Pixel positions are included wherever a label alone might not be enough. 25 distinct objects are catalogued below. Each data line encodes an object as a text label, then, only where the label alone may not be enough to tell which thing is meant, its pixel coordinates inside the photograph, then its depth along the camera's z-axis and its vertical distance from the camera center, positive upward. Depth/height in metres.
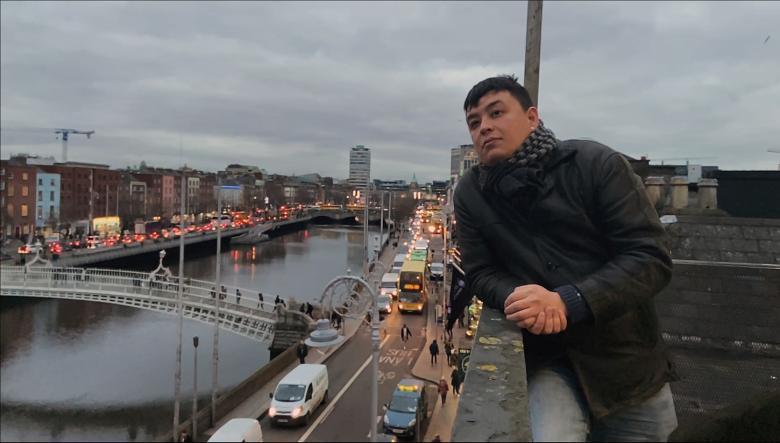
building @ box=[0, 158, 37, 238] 57.74 -0.64
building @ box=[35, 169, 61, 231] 61.69 -1.04
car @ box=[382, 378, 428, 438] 13.82 -5.54
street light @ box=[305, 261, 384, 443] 10.80 -2.73
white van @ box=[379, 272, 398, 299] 34.00 -5.35
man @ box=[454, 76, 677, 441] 2.14 -0.24
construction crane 123.44 +13.26
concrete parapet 1.57 -0.62
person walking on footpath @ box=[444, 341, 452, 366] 20.17 -5.49
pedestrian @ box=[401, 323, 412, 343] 24.22 -5.92
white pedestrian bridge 25.22 -5.13
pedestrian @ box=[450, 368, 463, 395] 15.22 -5.10
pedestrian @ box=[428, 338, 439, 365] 20.20 -5.42
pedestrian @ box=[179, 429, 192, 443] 15.71 -7.12
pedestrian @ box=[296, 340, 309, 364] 20.53 -5.88
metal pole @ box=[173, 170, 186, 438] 16.25 -6.36
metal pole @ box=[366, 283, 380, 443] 10.80 -3.07
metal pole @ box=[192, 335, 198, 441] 16.27 -6.73
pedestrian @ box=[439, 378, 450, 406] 16.30 -5.61
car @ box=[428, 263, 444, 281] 39.66 -4.94
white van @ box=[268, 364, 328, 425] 15.27 -5.76
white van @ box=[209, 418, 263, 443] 12.84 -5.73
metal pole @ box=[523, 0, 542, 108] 4.95 +1.53
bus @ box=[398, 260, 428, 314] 30.09 -4.86
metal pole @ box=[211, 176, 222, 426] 16.96 -6.04
